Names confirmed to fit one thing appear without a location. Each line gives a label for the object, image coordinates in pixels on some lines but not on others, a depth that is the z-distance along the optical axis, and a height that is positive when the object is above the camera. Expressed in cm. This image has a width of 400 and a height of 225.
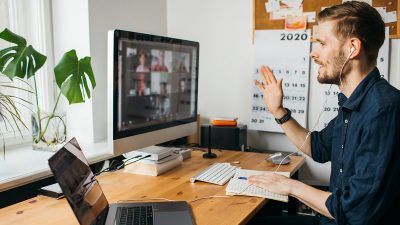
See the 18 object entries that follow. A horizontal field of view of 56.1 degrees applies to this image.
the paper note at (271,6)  235 +51
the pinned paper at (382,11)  213 +43
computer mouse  189 -37
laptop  96 -35
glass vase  186 -23
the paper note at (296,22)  229 +39
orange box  232 -22
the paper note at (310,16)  227 +43
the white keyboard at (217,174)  158 -39
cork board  211 +46
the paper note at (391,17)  211 +40
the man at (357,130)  110 -14
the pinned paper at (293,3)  230 +51
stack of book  170 -37
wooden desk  122 -42
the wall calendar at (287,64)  233 +14
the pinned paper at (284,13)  230 +46
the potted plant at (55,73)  158 +4
